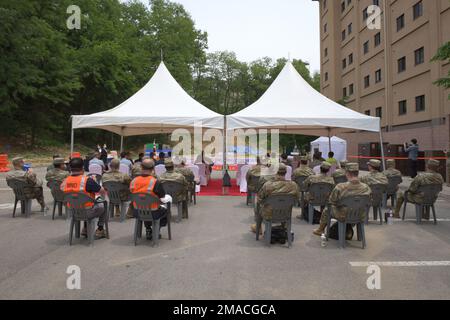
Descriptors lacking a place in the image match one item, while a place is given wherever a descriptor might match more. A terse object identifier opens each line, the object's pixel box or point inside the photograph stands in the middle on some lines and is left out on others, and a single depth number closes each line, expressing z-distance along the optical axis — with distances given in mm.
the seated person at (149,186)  6188
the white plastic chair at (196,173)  12105
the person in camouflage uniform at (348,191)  6172
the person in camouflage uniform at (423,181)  7945
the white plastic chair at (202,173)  14062
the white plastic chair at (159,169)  10750
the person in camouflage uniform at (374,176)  8180
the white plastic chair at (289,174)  10820
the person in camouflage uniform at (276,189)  6203
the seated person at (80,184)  6191
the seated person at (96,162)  11602
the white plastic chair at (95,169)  11341
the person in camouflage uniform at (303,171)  9539
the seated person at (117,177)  8195
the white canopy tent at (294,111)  12086
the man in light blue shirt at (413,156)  16484
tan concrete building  21703
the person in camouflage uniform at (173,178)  8180
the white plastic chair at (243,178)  12633
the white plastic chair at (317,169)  10508
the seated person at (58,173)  8629
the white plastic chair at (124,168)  11078
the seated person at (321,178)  7879
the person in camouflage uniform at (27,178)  8453
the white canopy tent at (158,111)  12242
